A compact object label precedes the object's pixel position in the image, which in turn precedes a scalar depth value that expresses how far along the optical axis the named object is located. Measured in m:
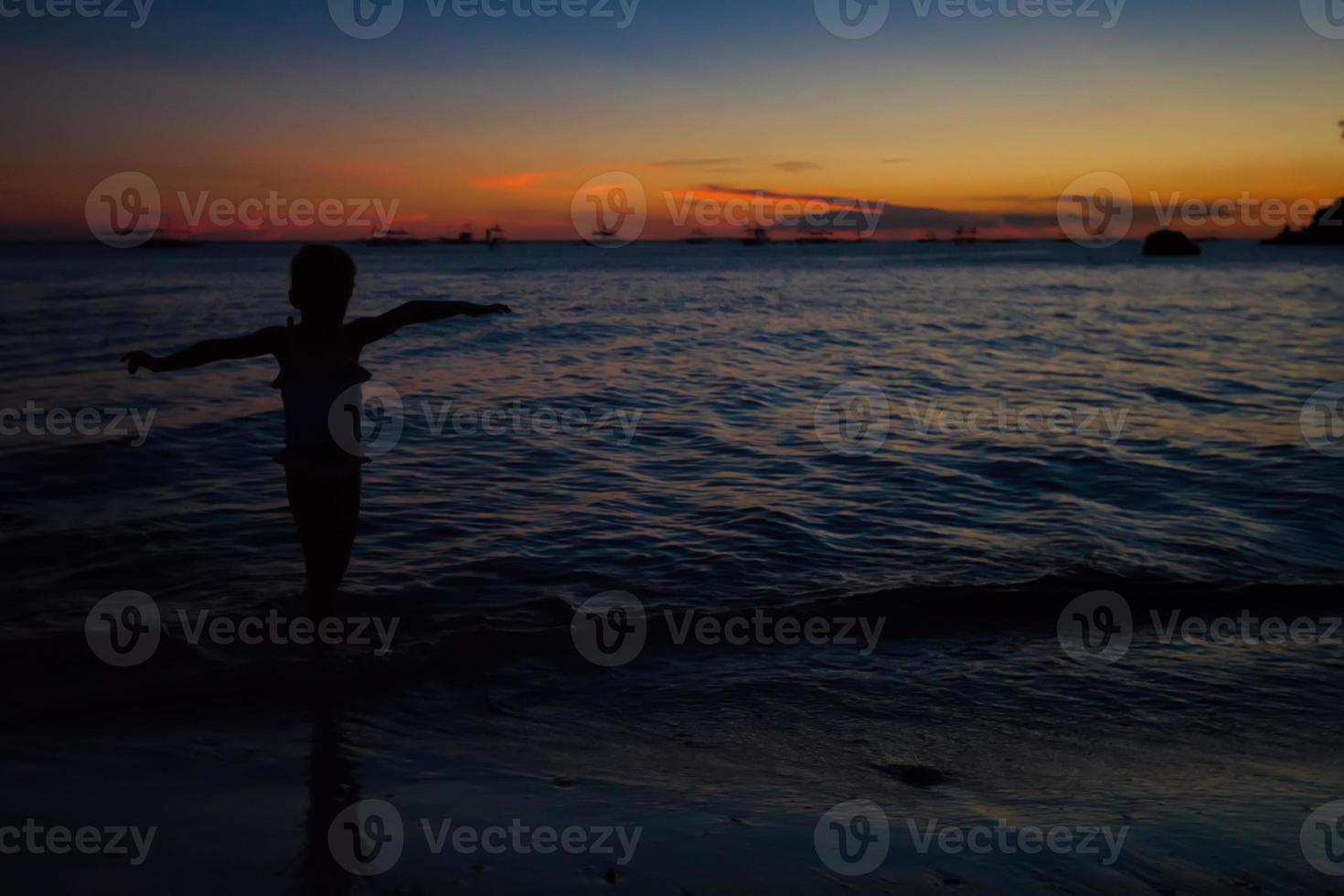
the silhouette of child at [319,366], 4.39
